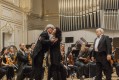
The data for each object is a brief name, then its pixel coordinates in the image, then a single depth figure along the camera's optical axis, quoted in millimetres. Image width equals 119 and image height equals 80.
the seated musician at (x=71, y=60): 9609
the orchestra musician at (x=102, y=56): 7715
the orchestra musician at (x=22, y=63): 8734
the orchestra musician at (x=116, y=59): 8227
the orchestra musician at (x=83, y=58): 9329
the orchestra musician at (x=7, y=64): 9125
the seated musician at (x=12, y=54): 9409
